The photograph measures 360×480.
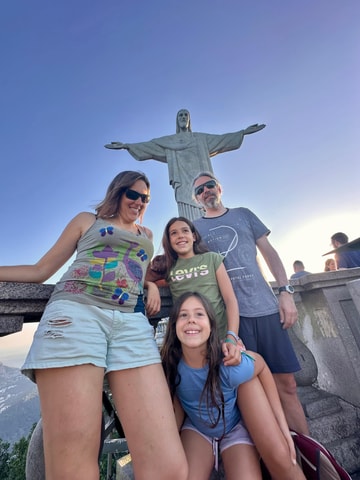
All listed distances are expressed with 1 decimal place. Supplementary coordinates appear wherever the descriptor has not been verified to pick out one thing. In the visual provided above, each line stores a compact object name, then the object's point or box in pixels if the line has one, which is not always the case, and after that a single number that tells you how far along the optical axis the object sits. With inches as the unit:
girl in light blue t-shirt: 46.7
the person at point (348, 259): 124.1
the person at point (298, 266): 249.9
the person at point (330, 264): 169.5
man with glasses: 61.8
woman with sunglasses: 36.6
